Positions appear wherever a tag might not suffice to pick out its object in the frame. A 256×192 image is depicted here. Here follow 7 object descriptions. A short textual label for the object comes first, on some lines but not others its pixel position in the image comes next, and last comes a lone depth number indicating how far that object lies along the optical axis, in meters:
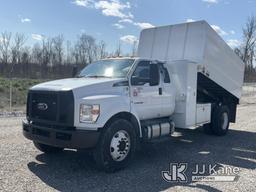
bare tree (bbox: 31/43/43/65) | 40.76
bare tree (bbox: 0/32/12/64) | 37.07
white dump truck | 4.13
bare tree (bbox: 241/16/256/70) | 47.13
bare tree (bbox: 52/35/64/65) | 42.32
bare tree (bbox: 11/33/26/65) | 38.65
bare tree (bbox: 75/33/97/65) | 43.65
